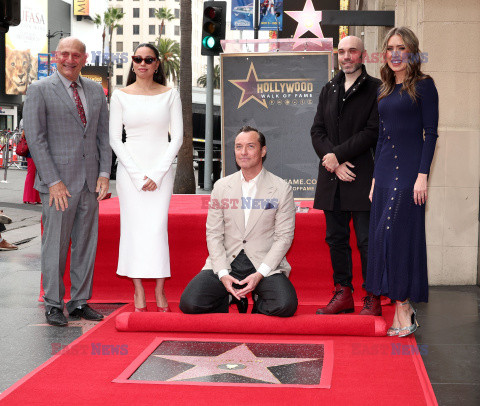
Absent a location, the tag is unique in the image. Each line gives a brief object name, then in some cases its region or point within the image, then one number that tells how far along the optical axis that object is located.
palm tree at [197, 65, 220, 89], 96.85
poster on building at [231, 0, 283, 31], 18.38
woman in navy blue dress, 4.83
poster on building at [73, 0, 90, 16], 92.06
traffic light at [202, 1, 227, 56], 11.17
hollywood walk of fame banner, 7.05
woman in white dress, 5.52
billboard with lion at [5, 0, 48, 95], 67.31
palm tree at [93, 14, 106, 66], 90.69
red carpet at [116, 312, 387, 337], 5.04
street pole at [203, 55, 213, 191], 15.31
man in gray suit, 5.41
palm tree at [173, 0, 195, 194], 17.67
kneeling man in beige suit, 5.20
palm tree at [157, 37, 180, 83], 96.81
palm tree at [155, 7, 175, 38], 100.44
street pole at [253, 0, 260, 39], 18.75
